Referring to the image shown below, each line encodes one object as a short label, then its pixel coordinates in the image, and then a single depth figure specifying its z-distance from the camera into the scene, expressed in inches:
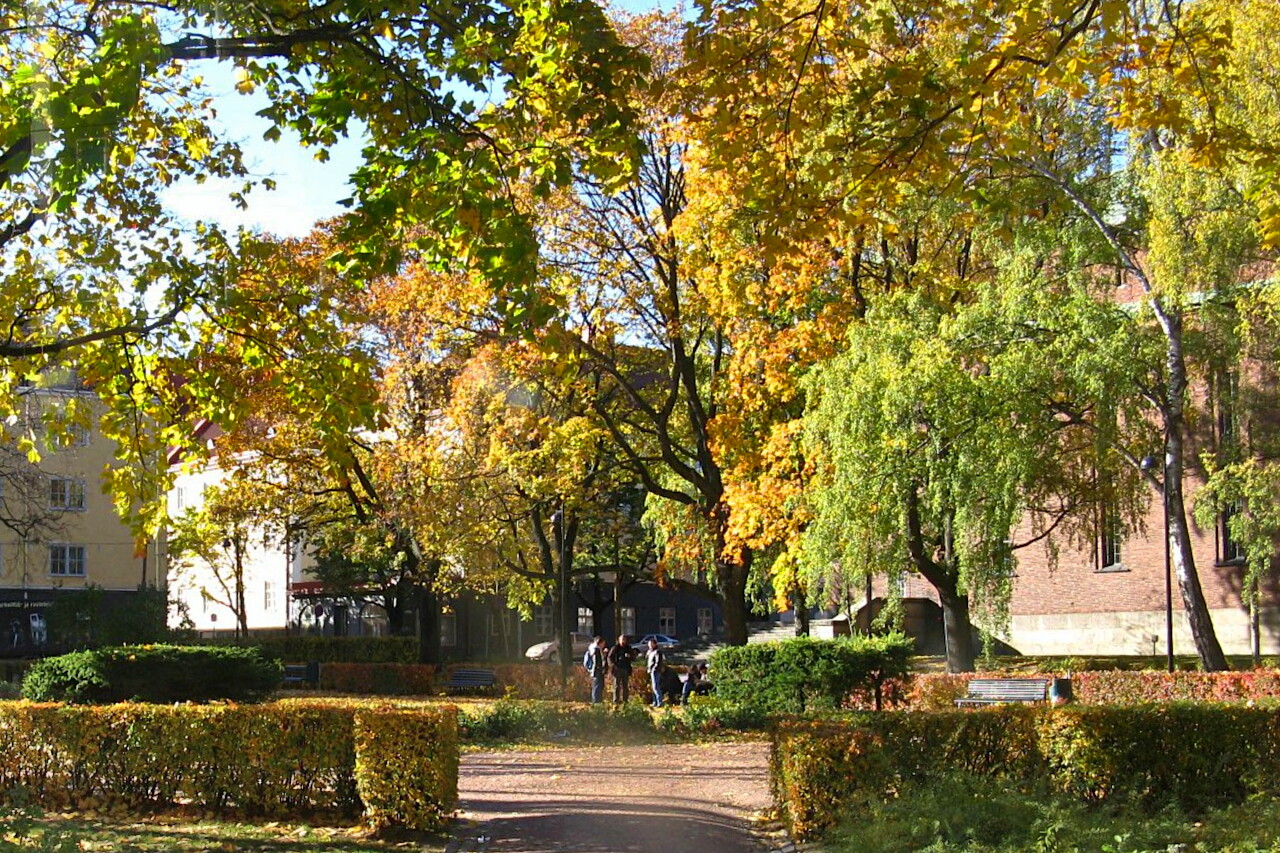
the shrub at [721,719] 865.5
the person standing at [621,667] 1051.3
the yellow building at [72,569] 1702.8
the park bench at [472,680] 1241.4
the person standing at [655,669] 1057.5
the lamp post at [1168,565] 951.6
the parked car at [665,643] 2154.3
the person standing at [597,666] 1120.2
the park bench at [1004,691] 854.5
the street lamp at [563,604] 1177.4
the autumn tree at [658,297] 1033.5
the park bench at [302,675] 1433.3
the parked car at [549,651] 1934.1
